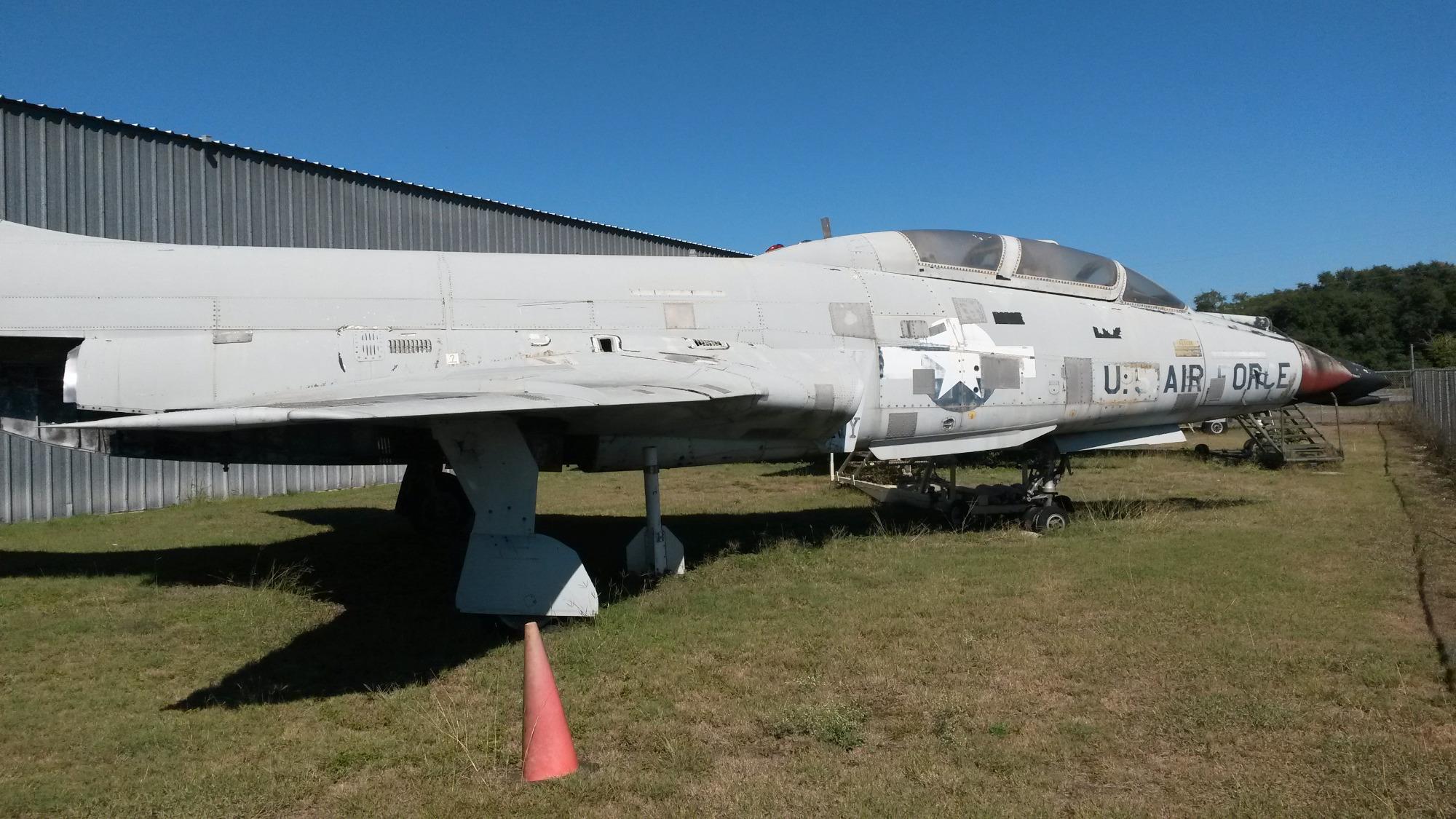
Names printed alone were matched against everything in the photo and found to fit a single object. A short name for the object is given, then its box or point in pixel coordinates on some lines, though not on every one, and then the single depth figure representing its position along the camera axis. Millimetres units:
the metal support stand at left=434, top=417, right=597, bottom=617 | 6355
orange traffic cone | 4062
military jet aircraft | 6477
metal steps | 18203
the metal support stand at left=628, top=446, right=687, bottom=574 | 7867
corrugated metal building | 12500
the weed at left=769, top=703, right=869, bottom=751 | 4418
